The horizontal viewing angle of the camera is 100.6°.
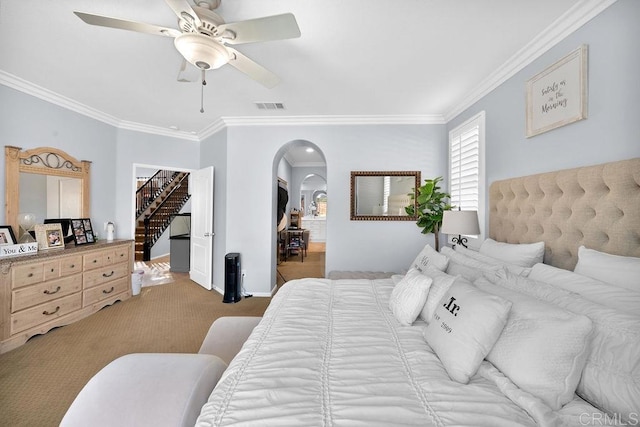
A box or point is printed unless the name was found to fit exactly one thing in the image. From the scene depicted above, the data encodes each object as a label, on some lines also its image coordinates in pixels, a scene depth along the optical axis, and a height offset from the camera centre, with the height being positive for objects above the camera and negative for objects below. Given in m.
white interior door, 4.18 -0.26
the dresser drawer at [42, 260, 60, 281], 2.72 -0.62
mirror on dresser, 2.81 +0.30
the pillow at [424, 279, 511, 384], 1.06 -0.50
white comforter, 0.84 -0.64
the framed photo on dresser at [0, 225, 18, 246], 2.60 -0.26
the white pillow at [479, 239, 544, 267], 1.79 -0.27
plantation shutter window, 2.80 +0.56
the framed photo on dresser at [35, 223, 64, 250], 2.88 -0.29
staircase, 6.89 +0.21
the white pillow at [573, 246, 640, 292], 1.14 -0.25
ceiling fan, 1.40 +1.02
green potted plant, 3.19 +0.08
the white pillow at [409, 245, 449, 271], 2.06 -0.38
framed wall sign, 1.66 +0.84
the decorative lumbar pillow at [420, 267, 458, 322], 1.53 -0.47
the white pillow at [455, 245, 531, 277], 1.63 -0.34
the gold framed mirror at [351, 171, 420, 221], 3.82 +0.26
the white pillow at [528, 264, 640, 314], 1.03 -0.33
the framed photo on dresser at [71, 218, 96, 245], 3.31 -0.26
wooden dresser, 2.44 -0.83
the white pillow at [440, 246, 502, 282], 1.73 -0.37
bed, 0.85 -0.58
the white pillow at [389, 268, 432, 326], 1.56 -0.52
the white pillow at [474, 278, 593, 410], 0.89 -0.49
